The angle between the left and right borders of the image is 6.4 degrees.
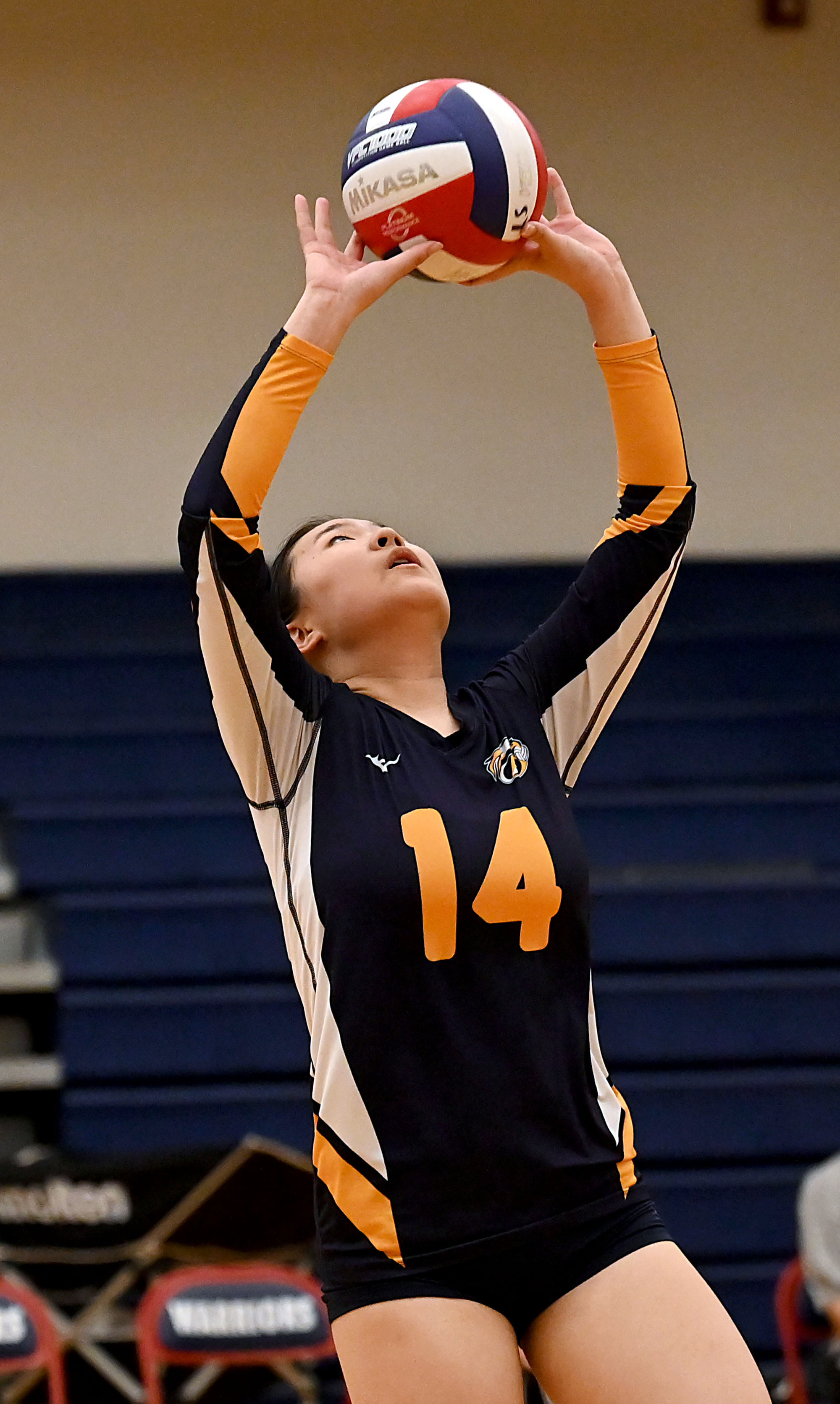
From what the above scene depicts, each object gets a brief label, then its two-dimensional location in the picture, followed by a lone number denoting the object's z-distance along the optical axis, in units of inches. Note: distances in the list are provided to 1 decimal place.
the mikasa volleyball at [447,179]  256.6
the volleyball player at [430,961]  248.4
